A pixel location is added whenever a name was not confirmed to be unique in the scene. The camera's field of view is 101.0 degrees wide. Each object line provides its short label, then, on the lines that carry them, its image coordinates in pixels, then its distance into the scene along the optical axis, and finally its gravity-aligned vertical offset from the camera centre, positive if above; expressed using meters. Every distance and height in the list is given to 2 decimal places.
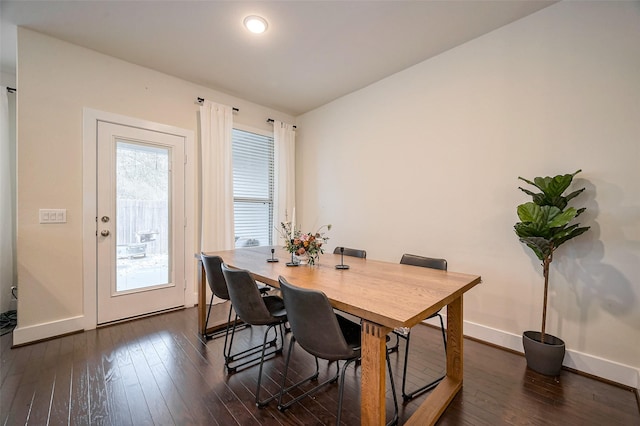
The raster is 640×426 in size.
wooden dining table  1.18 -0.46
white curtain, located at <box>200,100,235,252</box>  3.50 +0.44
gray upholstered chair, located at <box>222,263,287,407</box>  1.72 -0.63
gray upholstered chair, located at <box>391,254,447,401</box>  1.77 -0.46
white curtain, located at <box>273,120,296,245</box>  4.33 +0.62
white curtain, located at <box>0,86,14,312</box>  2.92 +0.00
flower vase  2.24 -0.43
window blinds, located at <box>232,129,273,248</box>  4.01 +0.34
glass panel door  2.97 -0.09
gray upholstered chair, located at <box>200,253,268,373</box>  2.15 -0.65
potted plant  1.91 -0.14
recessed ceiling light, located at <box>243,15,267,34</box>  2.29 +1.66
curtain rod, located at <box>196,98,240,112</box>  3.47 +1.44
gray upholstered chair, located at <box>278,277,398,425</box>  1.28 -0.60
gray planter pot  1.96 -1.08
